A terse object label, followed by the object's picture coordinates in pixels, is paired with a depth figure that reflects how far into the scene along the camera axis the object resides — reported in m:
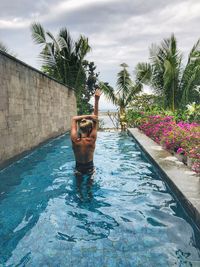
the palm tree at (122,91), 13.01
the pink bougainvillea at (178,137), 4.09
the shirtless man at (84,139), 3.69
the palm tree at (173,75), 10.37
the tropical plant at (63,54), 12.36
